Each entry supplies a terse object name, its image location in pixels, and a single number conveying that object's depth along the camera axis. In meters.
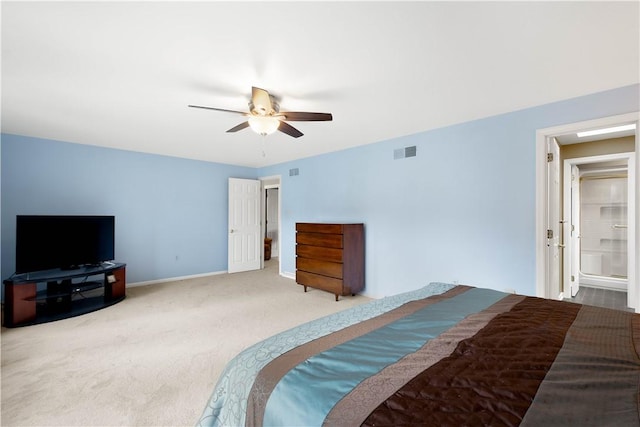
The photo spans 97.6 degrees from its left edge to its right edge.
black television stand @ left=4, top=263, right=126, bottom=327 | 3.13
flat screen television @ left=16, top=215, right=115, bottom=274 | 3.42
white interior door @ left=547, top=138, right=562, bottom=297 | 2.84
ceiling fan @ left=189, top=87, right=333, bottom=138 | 2.25
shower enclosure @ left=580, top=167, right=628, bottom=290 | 4.88
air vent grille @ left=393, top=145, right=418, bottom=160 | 3.74
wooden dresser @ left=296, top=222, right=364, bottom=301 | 3.99
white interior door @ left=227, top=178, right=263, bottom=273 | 5.91
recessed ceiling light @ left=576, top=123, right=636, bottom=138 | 3.04
